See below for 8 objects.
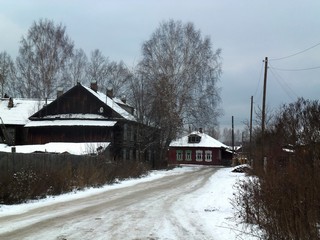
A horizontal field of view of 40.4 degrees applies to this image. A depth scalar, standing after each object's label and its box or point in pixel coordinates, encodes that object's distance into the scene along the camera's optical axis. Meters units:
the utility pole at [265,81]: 38.75
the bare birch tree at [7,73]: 63.12
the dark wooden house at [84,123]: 48.91
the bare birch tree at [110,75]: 71.69
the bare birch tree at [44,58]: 56.44
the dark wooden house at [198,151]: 80.25
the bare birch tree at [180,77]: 50.84
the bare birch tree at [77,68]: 64.25
